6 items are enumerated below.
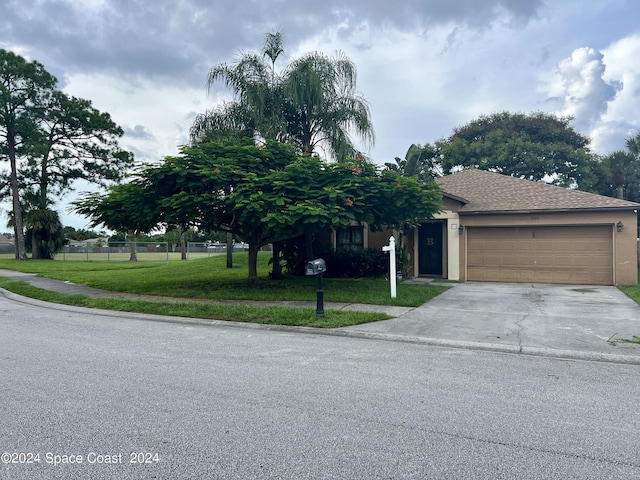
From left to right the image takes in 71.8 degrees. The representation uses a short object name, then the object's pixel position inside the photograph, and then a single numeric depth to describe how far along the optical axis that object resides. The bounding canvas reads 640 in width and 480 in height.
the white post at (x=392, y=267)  11.44
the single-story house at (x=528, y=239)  15.35
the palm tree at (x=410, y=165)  17.95
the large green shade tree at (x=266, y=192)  11.28
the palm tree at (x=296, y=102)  17.41
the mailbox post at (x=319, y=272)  9.08
